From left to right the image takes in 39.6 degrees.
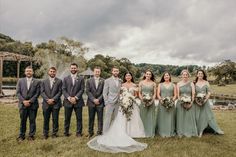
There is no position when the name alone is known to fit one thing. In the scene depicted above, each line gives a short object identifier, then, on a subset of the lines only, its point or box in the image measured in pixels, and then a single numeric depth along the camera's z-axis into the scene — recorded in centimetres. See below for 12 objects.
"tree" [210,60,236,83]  6812
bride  802
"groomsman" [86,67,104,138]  922
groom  892
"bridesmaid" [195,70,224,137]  989
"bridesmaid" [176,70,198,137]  967
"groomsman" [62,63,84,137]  904
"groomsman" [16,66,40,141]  881
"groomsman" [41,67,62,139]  896
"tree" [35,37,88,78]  4231
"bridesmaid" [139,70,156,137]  951
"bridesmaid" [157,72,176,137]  957
